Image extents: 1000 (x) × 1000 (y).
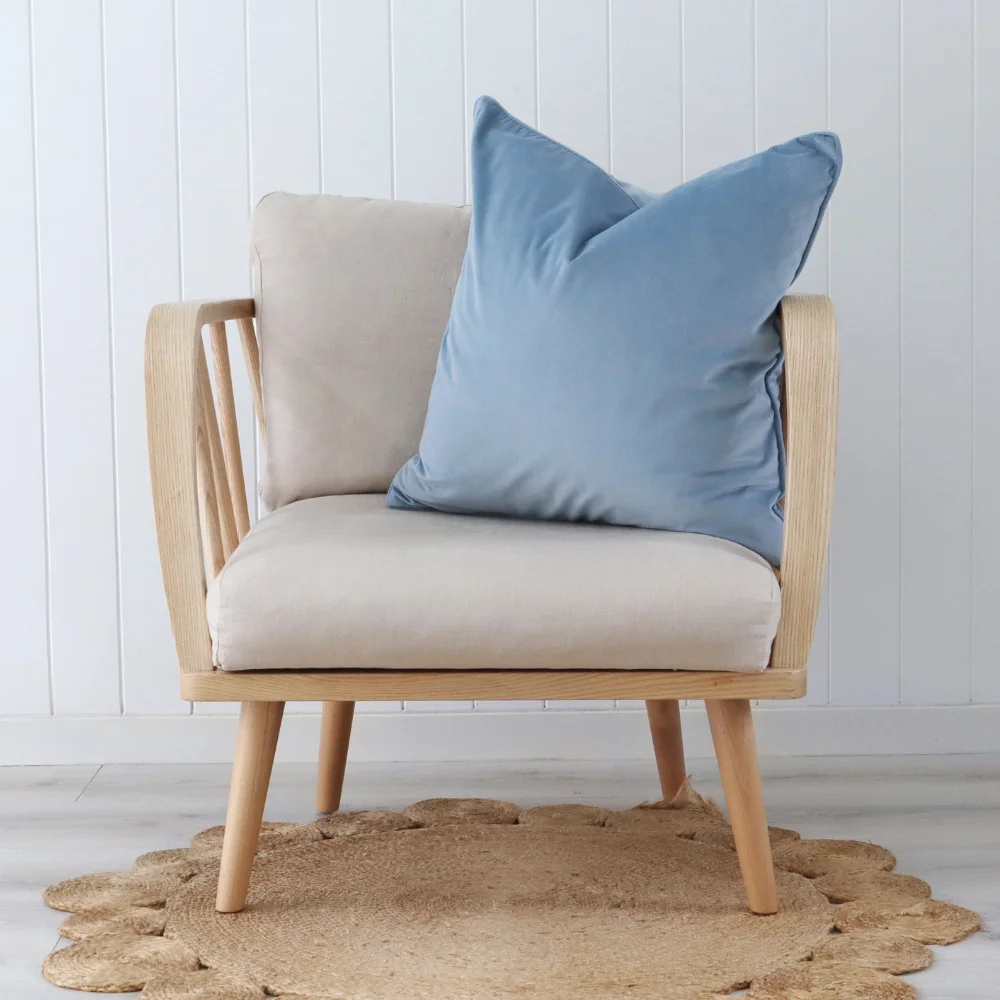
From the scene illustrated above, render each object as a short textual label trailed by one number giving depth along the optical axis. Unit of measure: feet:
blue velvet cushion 9.23
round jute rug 8.91
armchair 8.86
